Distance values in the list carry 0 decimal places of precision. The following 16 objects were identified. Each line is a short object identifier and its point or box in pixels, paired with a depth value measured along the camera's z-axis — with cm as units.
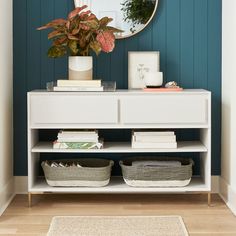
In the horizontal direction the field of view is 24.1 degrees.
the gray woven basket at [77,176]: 353
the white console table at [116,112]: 346
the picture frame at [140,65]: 382
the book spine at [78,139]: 350
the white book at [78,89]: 348
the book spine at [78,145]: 350
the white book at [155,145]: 352
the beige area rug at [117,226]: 296
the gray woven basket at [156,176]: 353
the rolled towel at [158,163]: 357
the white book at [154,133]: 353
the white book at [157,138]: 352
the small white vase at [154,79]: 361
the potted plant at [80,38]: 348
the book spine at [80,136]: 351
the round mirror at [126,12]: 381
